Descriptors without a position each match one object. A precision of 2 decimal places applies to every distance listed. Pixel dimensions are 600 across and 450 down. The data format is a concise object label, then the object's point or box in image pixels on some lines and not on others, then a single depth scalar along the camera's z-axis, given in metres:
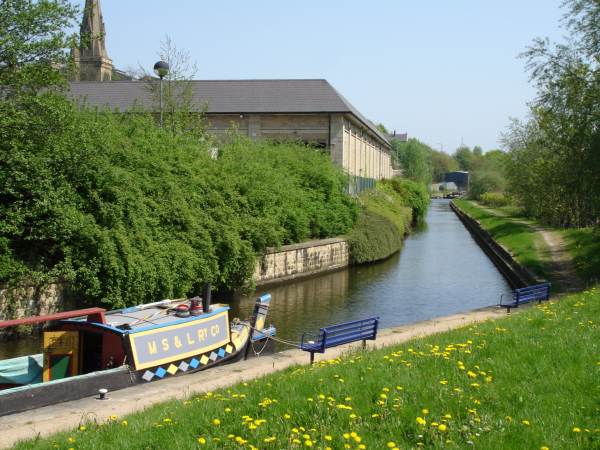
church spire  68.74
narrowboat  10.71
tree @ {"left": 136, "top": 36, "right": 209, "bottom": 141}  31.27
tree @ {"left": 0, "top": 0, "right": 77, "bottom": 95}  16.84
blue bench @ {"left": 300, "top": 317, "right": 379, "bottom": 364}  12.48
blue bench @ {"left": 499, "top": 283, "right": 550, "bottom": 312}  17.66
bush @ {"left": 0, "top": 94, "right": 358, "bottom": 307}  17.25
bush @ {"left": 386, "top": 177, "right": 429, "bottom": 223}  61.28
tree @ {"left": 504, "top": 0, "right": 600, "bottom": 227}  22.81
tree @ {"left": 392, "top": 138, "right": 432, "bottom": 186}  113.62
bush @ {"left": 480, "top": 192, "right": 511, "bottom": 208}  83.36
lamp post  21.44
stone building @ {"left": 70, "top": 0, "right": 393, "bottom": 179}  42.41
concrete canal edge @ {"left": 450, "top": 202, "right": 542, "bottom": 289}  26.84
